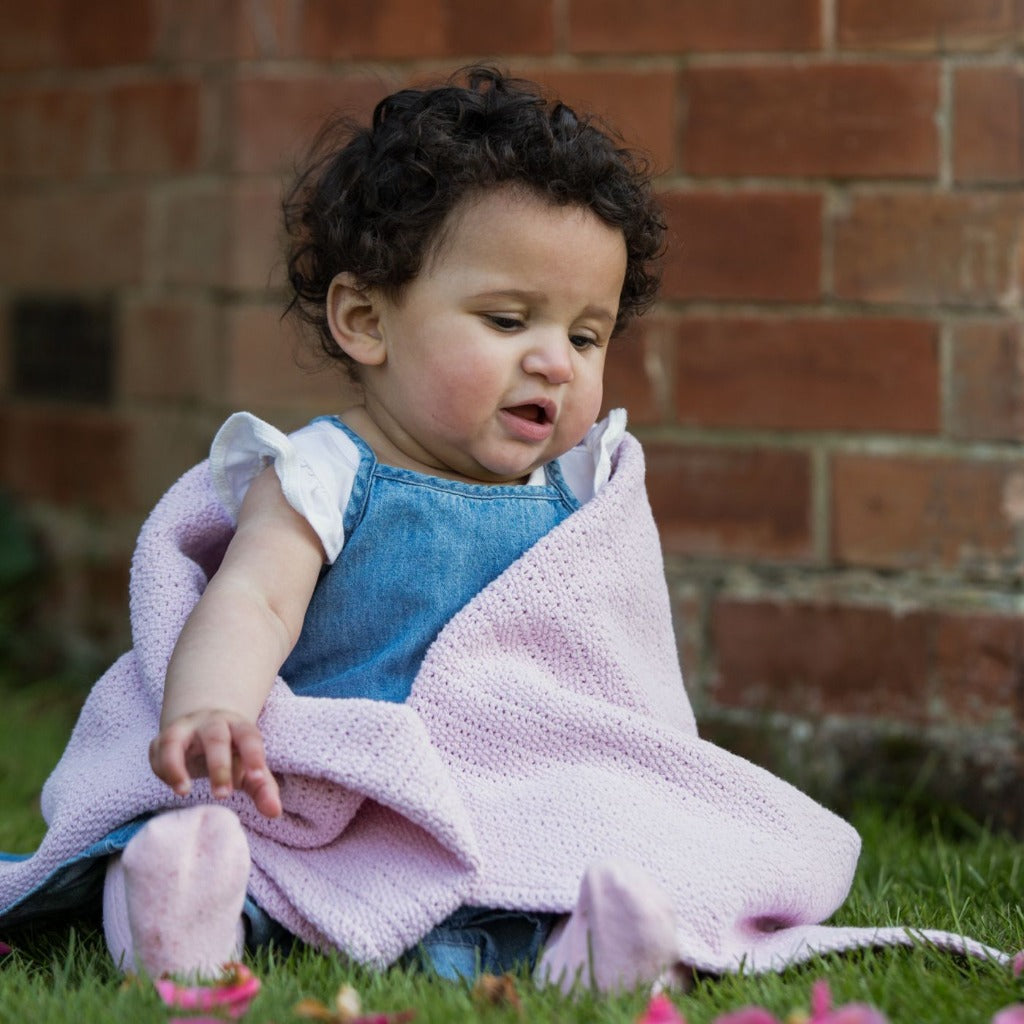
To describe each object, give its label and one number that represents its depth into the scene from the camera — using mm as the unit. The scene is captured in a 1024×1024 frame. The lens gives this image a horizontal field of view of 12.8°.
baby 2494
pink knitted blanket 2440
